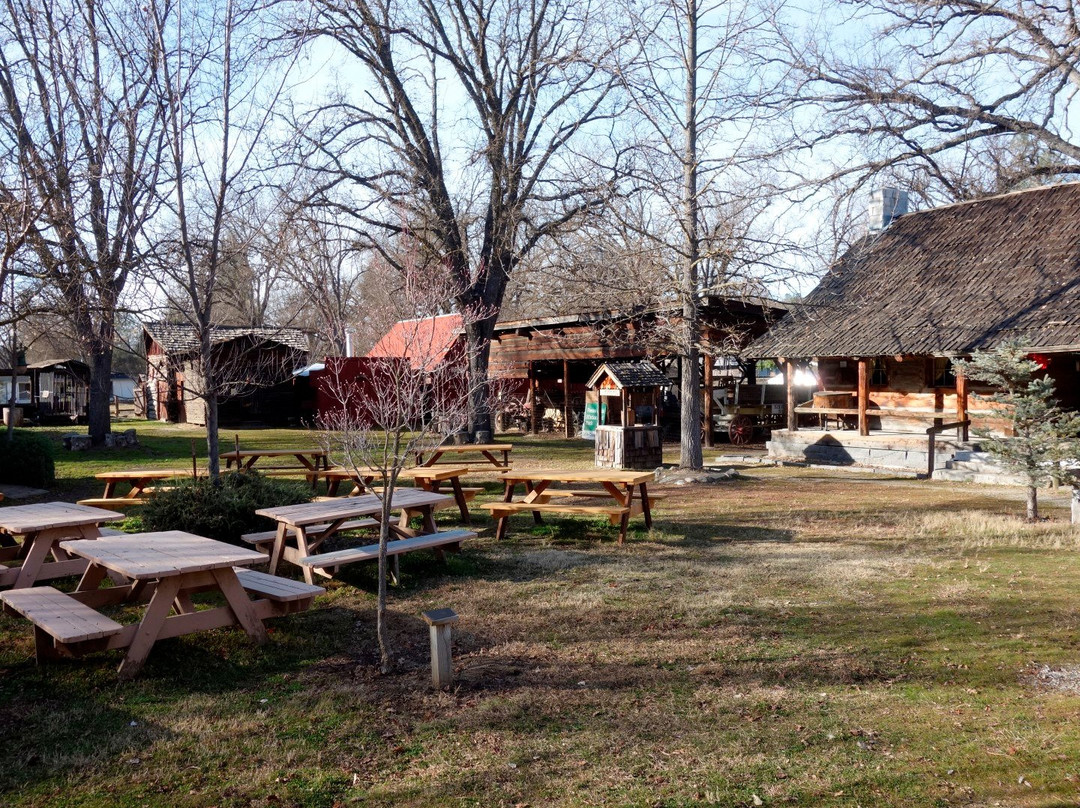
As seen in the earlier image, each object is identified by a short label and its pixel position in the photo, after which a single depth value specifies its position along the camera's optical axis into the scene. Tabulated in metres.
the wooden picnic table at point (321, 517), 7.44
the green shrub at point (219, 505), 8.38
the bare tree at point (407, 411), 5.46
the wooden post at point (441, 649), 5.03
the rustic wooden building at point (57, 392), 33.66
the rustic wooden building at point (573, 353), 21.69
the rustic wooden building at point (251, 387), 30.25
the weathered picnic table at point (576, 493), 9.34
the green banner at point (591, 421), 23.41
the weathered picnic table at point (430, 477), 10.09
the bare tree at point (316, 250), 17.47
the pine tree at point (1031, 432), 10.03
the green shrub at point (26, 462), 13.98
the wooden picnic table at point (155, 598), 5.13
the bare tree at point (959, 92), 19.95
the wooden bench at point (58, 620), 4.86
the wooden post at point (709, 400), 21.66
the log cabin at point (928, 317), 15.44
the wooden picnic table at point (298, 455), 13.50
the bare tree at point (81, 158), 9.11
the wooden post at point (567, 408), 25.97
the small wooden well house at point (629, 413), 16.59
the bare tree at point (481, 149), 20.61
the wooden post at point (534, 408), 27.95
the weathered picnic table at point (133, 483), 10.73
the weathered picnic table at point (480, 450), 12.59
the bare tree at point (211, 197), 9.09
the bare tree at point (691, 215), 14.12
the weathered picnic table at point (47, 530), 6.72
